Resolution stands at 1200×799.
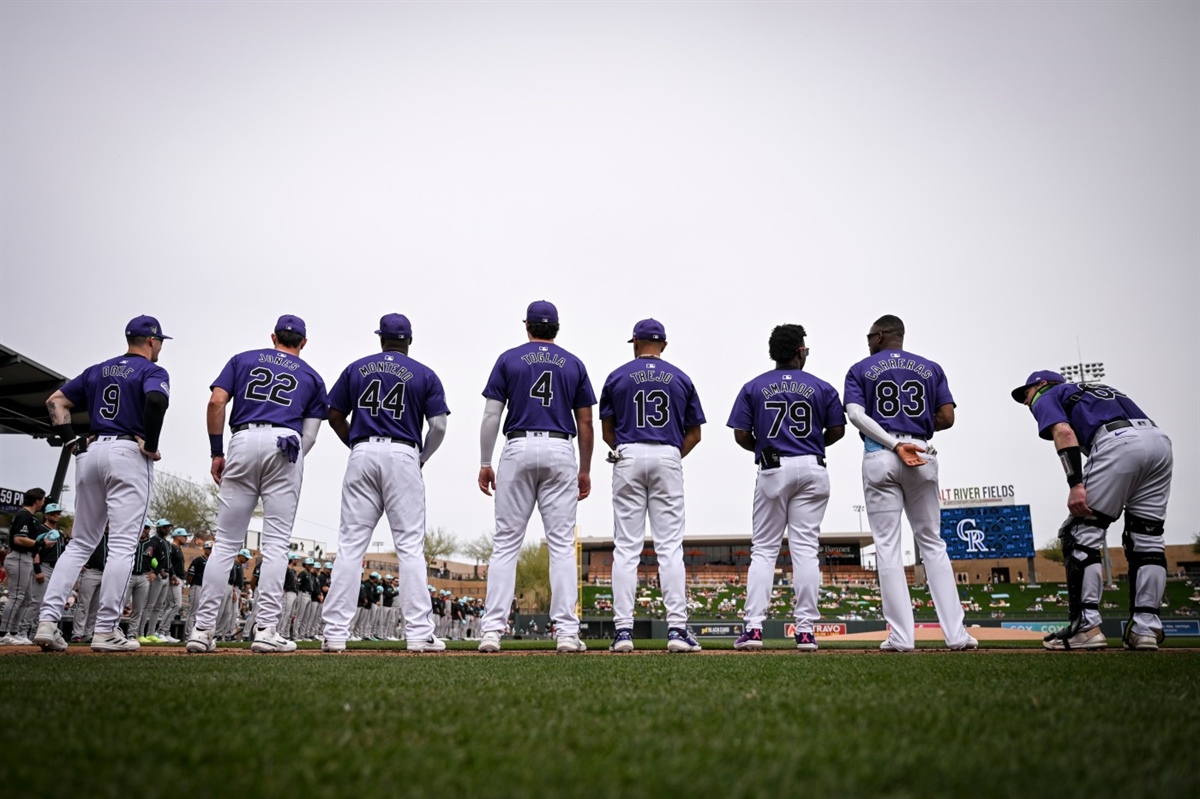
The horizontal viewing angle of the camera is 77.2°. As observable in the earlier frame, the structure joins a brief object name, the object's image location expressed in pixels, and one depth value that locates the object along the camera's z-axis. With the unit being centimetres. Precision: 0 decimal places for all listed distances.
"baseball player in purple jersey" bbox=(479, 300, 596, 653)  591
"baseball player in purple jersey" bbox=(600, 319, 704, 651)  603
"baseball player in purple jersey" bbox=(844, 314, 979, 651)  587
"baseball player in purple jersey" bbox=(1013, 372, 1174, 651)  584
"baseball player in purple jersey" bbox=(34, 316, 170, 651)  585
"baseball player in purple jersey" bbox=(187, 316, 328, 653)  594
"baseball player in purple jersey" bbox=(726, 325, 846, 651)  629
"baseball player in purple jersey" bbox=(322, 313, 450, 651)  605
